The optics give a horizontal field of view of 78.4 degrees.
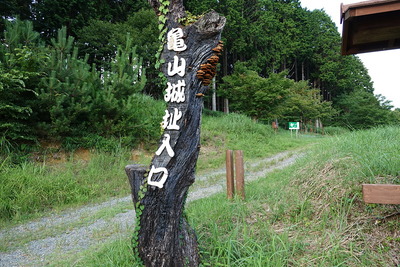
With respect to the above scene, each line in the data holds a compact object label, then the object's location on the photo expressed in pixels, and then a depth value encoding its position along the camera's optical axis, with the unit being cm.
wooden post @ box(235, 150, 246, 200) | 379
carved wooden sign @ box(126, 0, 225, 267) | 205
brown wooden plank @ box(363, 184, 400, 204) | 180
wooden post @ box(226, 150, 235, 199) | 389
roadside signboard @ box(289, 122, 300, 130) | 1434
